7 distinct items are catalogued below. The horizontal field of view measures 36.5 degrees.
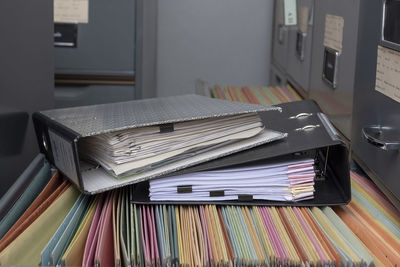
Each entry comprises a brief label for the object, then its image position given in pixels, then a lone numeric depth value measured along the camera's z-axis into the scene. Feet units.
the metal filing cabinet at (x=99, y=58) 7.12
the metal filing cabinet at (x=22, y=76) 2.96
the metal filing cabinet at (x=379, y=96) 2.74
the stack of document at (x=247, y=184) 2.81
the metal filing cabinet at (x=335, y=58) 3.83
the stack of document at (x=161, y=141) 2.70
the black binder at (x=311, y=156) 2.81
